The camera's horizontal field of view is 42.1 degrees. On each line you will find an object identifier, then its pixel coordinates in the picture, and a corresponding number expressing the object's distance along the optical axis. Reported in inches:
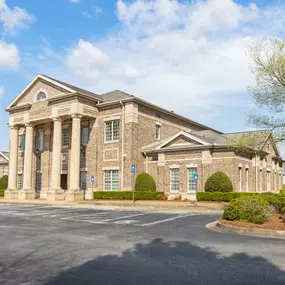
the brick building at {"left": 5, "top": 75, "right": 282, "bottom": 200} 1309.1
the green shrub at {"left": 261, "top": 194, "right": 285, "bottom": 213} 599.6
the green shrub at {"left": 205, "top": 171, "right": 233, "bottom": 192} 1194.0
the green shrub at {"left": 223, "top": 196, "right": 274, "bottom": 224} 536.1
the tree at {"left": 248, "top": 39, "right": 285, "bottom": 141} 819.4
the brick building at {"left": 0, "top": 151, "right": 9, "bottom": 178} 2095.1
